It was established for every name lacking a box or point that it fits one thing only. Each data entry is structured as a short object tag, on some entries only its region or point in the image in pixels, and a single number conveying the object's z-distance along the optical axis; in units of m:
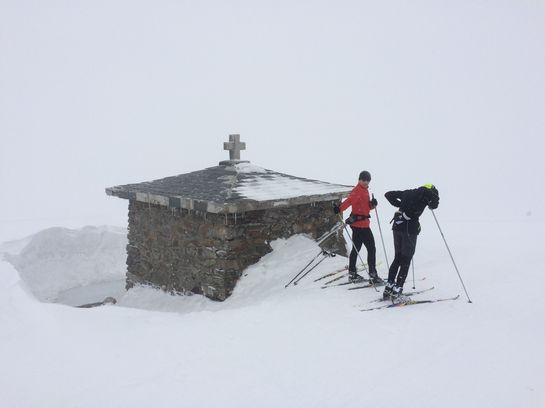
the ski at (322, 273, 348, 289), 8.38
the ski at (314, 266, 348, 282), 8.66
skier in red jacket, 8.23
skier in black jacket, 7.46
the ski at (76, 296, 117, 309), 11.15
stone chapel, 8.77
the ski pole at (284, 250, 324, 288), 8.47
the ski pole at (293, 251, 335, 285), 8.62
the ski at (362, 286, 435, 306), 7.61
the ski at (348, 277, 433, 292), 8.15
